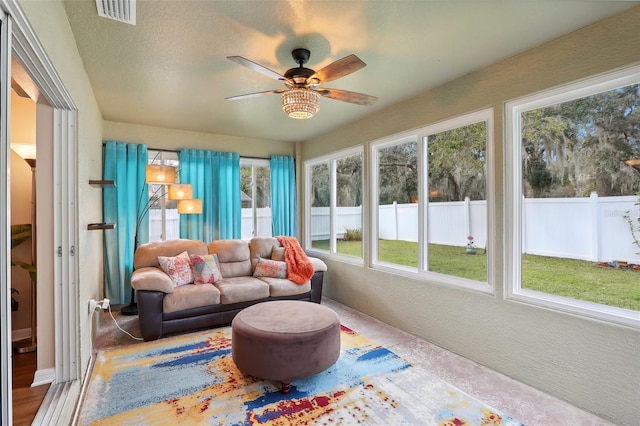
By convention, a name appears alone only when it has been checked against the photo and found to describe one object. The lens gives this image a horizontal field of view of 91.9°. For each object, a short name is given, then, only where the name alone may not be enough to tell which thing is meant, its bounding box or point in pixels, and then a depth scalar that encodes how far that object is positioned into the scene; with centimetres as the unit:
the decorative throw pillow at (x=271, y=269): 408
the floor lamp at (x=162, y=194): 370
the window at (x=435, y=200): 284
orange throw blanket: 403
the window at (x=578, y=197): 202
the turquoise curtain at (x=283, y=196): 524
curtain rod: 429
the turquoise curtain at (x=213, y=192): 457
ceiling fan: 204
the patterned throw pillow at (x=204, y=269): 367
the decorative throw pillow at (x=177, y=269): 353
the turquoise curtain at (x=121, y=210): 407
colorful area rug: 196
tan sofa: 312
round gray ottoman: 221
